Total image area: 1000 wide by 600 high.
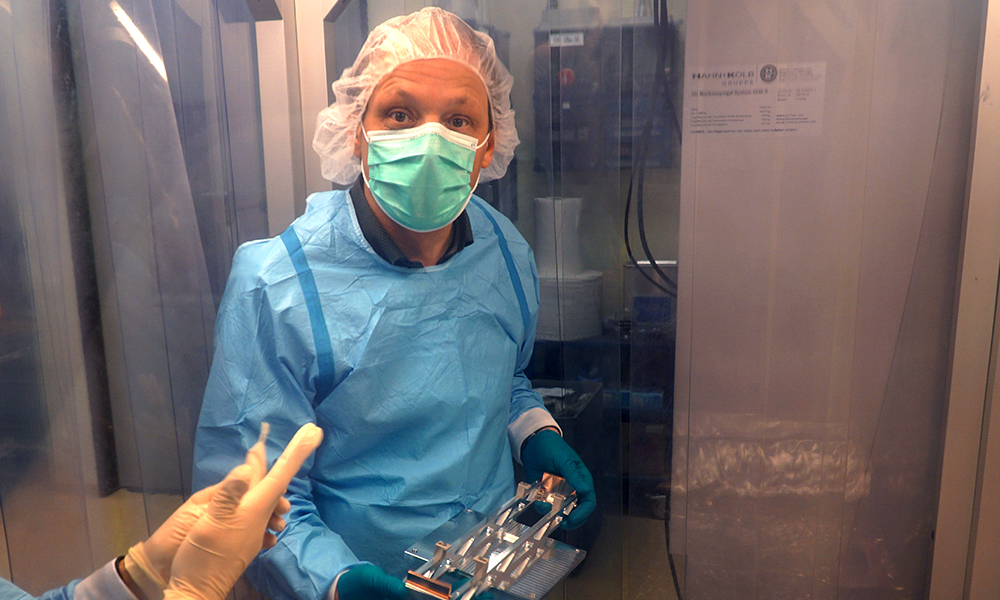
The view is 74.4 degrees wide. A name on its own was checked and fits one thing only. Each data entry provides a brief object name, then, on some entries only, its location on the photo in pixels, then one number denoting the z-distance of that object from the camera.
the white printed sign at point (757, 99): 1.33
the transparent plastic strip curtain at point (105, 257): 0.81
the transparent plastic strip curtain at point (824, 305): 1.32
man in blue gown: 0.92
